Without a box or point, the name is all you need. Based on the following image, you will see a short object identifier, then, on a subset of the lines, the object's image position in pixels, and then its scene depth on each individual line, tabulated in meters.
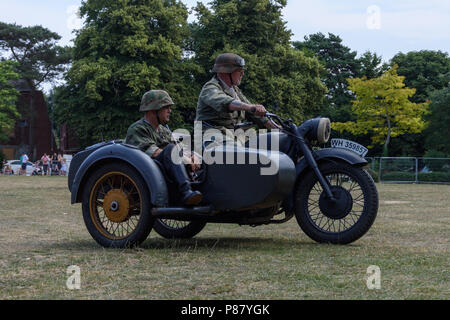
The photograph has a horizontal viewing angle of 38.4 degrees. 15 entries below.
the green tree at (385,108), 52.69
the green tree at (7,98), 56.84
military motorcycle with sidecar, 6.42
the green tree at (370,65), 63.47
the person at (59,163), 48.38
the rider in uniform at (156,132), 6.62
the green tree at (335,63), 63.94
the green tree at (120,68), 36.97
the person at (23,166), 47.39
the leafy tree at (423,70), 60.03
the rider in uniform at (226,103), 6.83
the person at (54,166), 49.19
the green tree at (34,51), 64.31
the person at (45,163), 48.09
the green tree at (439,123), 48.09
